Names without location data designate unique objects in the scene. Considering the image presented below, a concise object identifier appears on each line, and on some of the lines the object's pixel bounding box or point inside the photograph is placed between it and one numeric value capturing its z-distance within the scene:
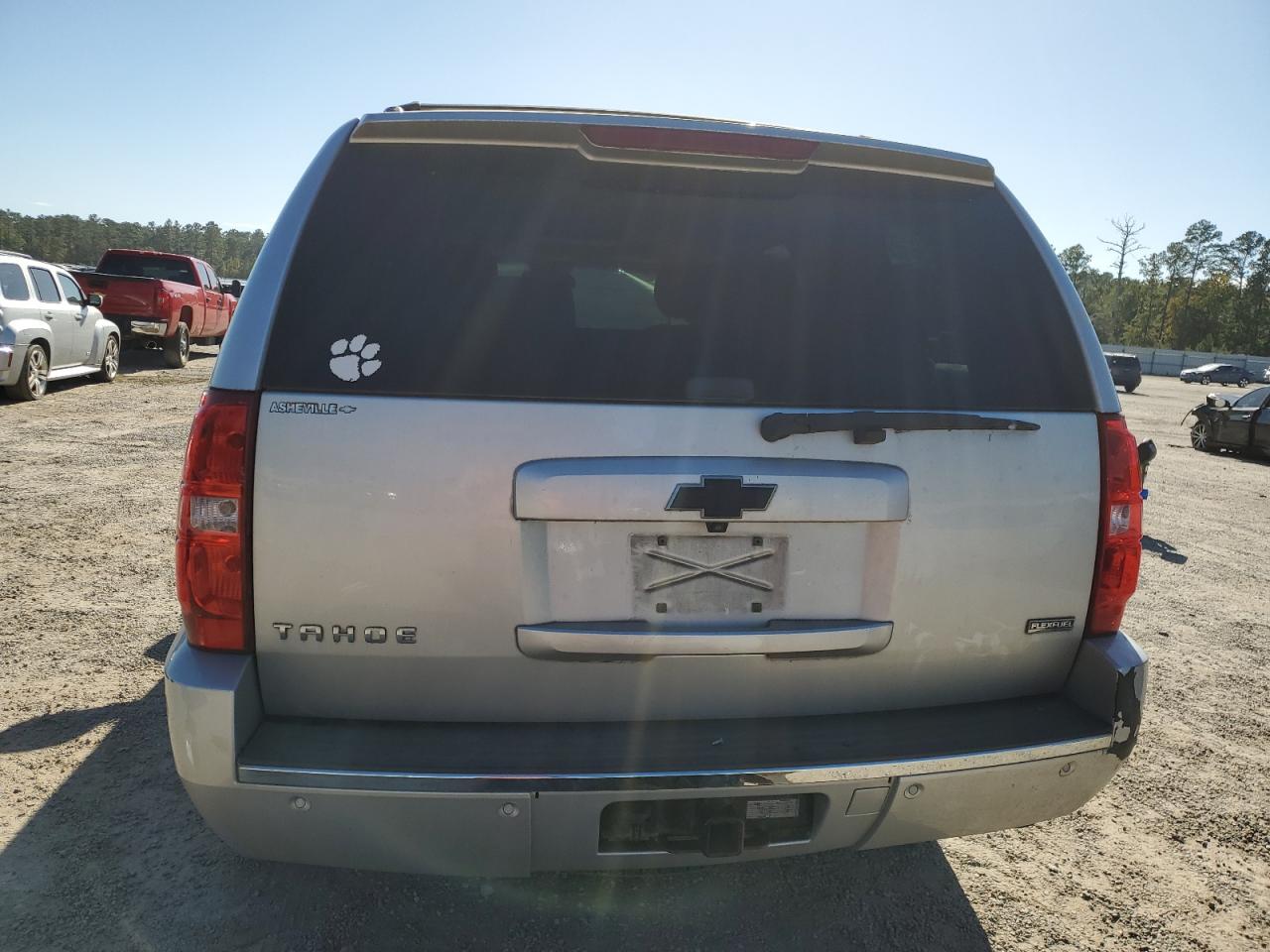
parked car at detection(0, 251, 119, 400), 11.21
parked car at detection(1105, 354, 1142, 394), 37.10
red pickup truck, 16.17
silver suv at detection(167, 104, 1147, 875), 1.85
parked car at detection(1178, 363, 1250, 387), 57.25
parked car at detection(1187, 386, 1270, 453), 15.09
